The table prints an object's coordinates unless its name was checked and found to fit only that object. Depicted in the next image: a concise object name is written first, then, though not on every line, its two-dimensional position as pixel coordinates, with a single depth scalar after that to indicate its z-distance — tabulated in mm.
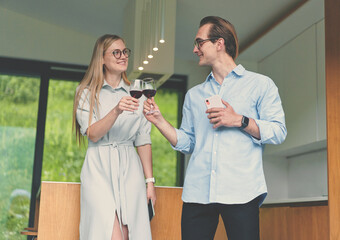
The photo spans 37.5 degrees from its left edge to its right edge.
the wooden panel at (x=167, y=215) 2627
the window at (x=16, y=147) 5336
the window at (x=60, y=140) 5512
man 1768
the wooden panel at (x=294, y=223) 2908
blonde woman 2156
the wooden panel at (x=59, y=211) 2441
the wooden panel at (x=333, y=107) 2199
